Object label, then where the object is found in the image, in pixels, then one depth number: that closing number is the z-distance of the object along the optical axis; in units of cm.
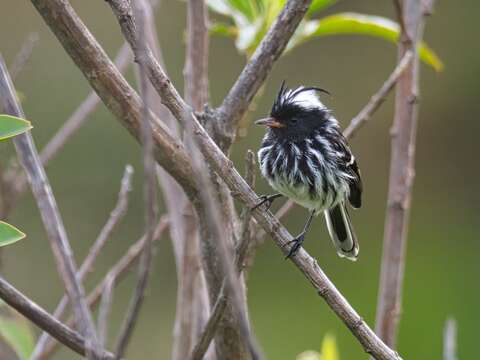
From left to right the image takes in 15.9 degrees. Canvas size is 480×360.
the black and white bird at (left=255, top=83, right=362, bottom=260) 721
